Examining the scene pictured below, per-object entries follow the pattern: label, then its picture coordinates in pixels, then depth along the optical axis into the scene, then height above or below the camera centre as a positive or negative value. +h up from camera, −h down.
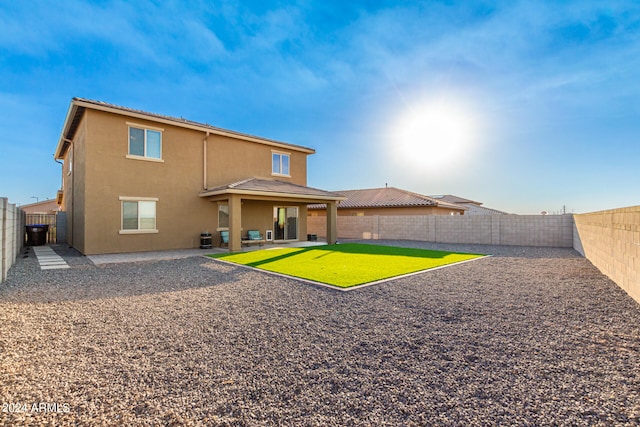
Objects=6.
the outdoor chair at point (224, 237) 15.09 -0.95
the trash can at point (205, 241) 13.99 -1.07
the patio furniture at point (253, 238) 14.88 -1.04
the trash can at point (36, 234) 15.30 -0.75
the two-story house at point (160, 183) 11.91 +1.71
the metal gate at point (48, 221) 17.12 -0.07
